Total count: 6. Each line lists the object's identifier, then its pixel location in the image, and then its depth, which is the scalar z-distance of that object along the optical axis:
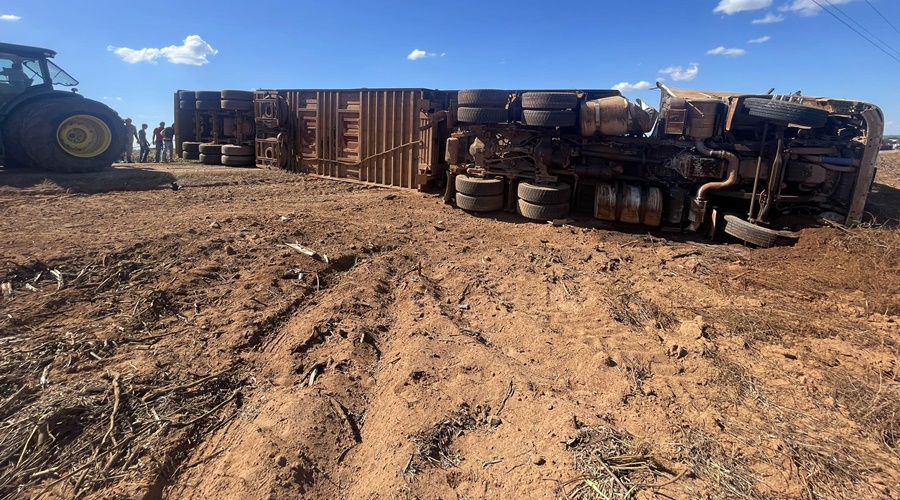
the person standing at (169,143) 17.77
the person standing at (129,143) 17.30
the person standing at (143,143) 18.17
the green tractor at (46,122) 10.45
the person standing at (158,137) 18.01
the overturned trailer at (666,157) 6.74
